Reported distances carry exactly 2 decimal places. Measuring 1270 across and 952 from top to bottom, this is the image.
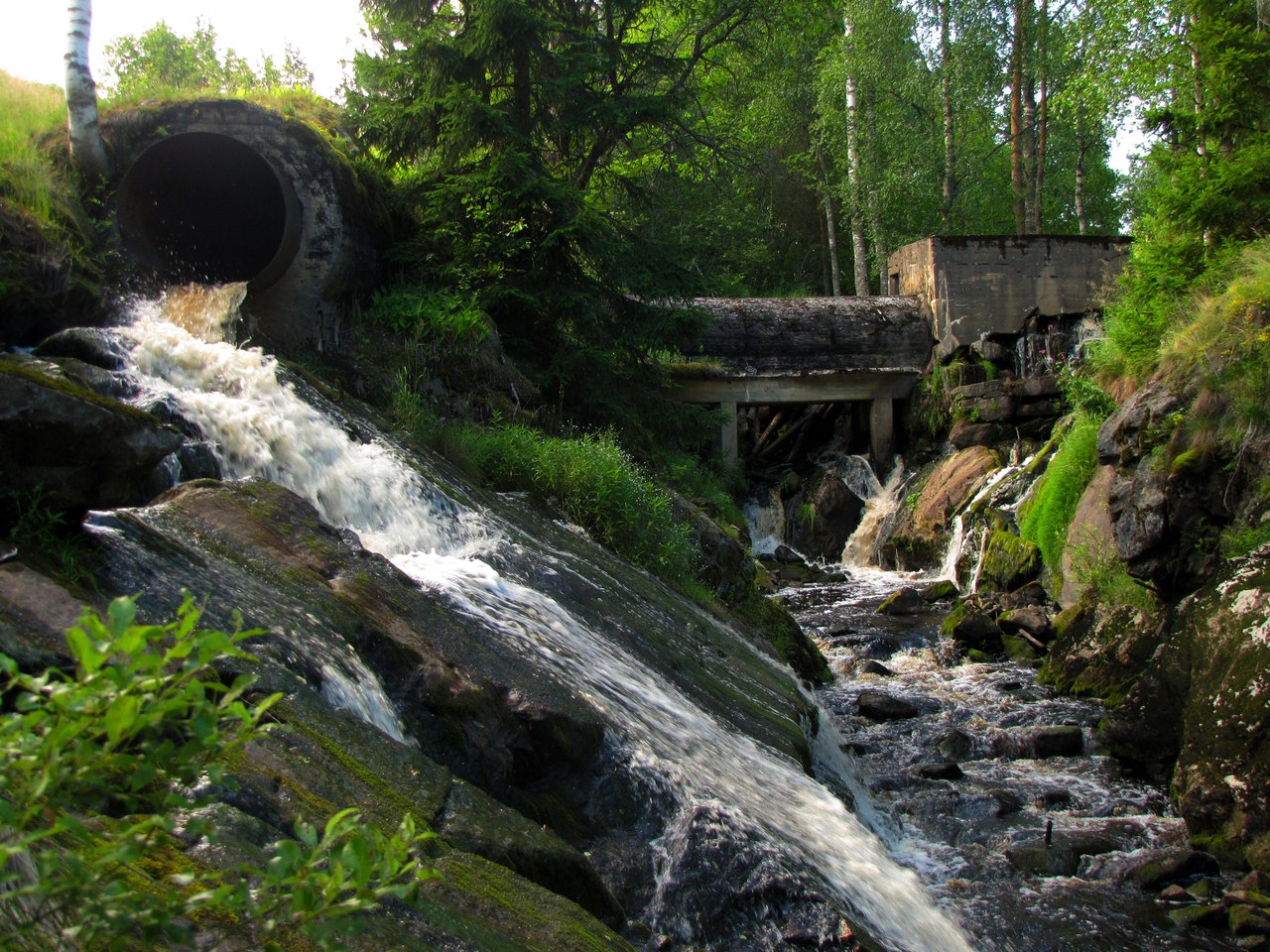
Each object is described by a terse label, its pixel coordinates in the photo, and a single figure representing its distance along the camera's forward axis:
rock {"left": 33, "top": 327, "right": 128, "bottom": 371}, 6.95
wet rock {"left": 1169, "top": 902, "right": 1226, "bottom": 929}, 5.75
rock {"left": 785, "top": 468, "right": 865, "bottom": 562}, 18.75
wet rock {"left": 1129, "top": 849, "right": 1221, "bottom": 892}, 6.21
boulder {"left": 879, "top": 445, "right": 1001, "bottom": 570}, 16.34
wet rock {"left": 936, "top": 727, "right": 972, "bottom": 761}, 8.57
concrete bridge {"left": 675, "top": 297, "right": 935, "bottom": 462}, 19.84
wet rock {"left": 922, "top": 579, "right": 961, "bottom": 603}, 14.23
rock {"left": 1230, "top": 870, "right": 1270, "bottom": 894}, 5.91
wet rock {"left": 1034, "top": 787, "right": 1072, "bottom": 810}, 7.48
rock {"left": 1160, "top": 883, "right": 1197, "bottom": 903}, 6.02
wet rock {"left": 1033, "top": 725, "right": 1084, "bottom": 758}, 8.45
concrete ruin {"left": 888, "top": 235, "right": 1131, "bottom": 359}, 19.80
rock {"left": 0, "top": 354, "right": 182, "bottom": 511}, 3.75
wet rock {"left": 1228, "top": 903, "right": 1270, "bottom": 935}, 5.55
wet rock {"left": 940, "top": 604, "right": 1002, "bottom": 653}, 11.72
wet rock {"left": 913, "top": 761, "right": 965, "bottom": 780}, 7.95
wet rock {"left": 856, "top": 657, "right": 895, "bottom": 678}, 11.01
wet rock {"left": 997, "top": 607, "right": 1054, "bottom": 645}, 11.34
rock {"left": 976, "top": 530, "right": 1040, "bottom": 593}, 12.74
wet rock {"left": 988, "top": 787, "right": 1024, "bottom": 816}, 7.36
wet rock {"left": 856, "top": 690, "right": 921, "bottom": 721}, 9.46
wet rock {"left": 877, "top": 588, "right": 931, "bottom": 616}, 13.78
